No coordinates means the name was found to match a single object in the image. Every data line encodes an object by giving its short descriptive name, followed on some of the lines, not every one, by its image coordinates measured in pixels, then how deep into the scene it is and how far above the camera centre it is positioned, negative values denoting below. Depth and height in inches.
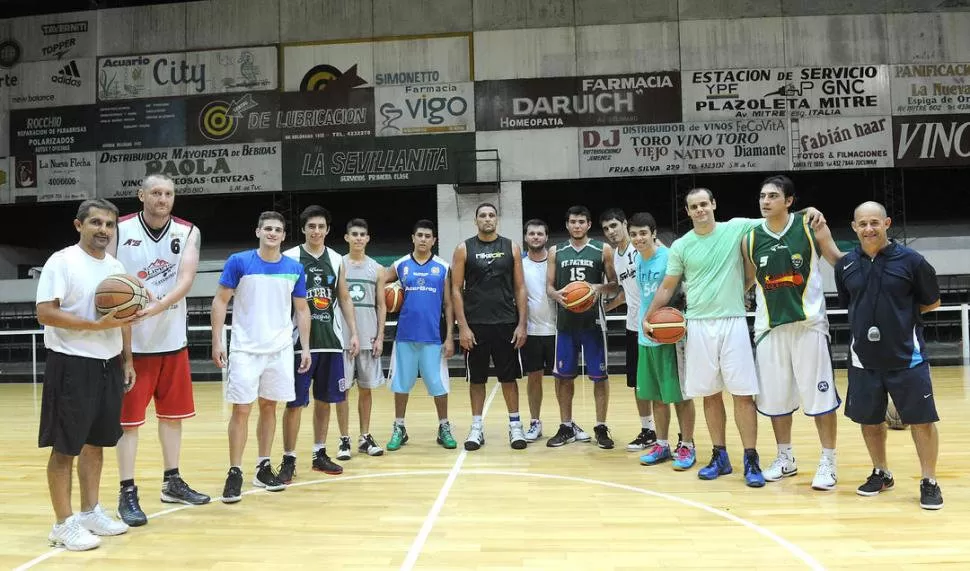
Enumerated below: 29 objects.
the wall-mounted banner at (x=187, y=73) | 566.9 +214.5
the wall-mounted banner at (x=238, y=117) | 564.7 +173.1
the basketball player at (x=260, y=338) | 146.4 -5.7
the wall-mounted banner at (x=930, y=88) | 522.6 +169.0
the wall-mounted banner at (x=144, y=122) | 571.2 +172.7
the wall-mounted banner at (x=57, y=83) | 578.2 +211.7
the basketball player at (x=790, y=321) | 147.2 -4.8
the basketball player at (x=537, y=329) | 207.3 -7.2
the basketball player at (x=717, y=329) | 154.5 -6.6
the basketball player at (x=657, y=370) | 172.9 -17.9
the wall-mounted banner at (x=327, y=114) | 560.4 +172.3
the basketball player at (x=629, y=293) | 197.0 +3.5
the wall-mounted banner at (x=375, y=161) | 557.0 +130.1
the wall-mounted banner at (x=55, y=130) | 577.6 +170.0
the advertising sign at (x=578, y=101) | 540.4 +172.5
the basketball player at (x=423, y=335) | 202.5 -8.0
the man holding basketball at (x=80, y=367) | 113.5 -8.8
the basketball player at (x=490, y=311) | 200.7 -1.0
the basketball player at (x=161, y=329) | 134.9 -2.8
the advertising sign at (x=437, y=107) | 554.3 +173.5
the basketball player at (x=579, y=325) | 201.6 -6.1
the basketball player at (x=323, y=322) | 175.6 -2.7
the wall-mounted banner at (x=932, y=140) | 523.5 +127.2
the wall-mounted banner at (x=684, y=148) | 534.6 +130.1
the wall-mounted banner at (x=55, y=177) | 581.6 +129.0
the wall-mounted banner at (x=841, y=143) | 529.3 +128.4
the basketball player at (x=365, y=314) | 198.2 -1.0
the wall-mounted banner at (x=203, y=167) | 567.8 +131.6
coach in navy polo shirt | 134.8 -9.4
